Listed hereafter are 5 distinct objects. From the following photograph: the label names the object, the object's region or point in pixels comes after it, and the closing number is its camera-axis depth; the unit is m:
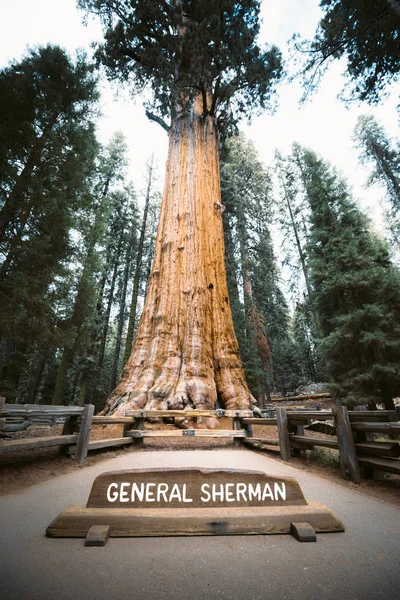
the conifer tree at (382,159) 17.20
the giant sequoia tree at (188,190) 7.09
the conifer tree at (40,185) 7.67
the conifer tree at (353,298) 8.01
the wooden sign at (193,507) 1.71
